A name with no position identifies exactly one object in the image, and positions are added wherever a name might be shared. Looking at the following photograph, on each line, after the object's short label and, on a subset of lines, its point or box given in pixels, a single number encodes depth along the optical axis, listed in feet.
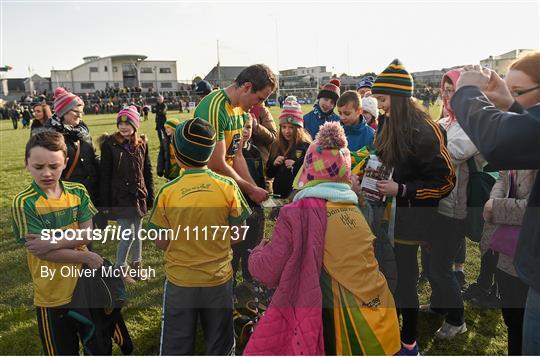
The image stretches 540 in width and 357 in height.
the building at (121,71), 187.73
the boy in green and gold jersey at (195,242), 8.02
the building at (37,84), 184.63
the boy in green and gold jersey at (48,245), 7.91
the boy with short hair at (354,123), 13.97
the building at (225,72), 237.90
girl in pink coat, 6.91
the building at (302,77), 229.86
